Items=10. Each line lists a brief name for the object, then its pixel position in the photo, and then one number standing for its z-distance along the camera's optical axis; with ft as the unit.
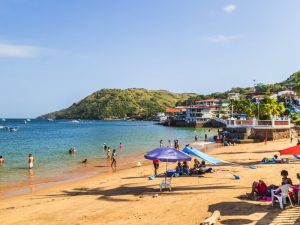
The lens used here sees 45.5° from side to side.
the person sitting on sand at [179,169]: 71.82
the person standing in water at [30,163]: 104.58
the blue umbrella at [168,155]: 53.14
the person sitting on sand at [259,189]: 46.60
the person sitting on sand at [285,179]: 44.78
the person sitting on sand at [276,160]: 82.20
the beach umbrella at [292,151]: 46.01
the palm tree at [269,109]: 243.85
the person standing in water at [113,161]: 105.17
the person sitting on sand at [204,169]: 70.85
